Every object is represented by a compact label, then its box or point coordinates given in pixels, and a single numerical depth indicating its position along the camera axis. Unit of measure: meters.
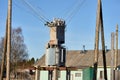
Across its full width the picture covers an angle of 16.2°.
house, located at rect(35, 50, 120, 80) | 63.88
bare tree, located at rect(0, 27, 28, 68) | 82.31
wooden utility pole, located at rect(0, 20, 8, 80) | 29.58
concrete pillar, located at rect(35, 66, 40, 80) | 36.28
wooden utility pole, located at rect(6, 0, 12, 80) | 28.02
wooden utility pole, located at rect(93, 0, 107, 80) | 29.42
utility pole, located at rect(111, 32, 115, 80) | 45.59
